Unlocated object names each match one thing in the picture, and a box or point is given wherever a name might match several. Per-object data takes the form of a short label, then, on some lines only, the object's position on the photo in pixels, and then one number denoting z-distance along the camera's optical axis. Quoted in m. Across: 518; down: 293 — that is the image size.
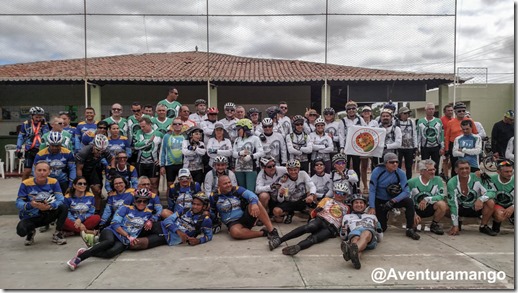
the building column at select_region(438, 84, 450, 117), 12.53
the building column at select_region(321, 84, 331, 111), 11.00
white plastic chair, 11.56
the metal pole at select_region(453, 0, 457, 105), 9.62
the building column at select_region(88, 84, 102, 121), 12.38
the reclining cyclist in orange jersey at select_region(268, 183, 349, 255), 5.26
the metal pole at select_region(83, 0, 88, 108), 9.85
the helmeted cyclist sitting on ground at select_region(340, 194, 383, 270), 4.33
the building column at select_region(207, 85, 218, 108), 12.51
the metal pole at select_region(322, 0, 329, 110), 9.90
